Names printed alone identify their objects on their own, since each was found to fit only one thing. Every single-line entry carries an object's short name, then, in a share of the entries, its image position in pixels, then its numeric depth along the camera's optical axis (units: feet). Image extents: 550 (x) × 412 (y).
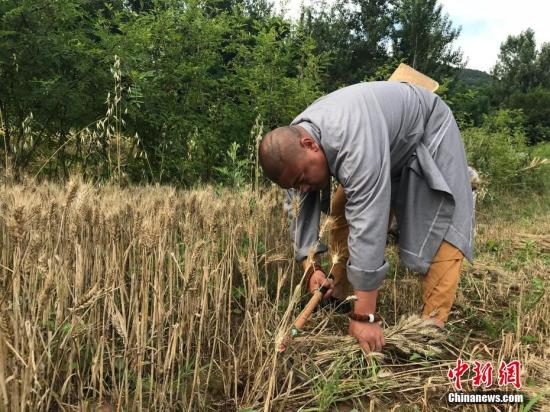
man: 6.59
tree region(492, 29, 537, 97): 110.11
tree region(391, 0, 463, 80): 74.43
